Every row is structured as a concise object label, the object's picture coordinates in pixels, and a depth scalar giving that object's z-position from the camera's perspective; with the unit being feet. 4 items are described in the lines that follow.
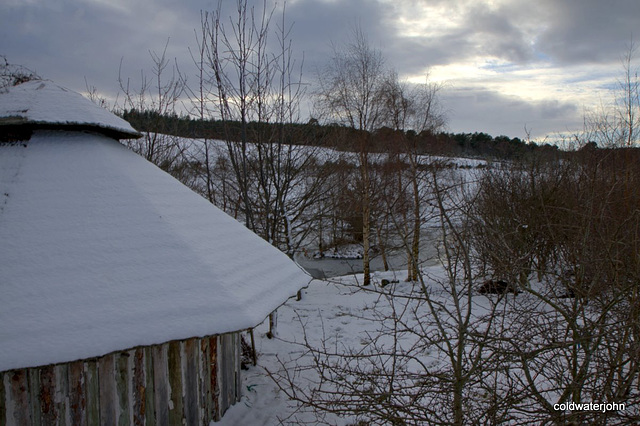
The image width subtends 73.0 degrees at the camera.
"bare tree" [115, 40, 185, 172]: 42.55
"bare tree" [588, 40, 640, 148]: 42.60
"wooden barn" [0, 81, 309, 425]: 10.58
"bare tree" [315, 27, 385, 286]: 45.83
